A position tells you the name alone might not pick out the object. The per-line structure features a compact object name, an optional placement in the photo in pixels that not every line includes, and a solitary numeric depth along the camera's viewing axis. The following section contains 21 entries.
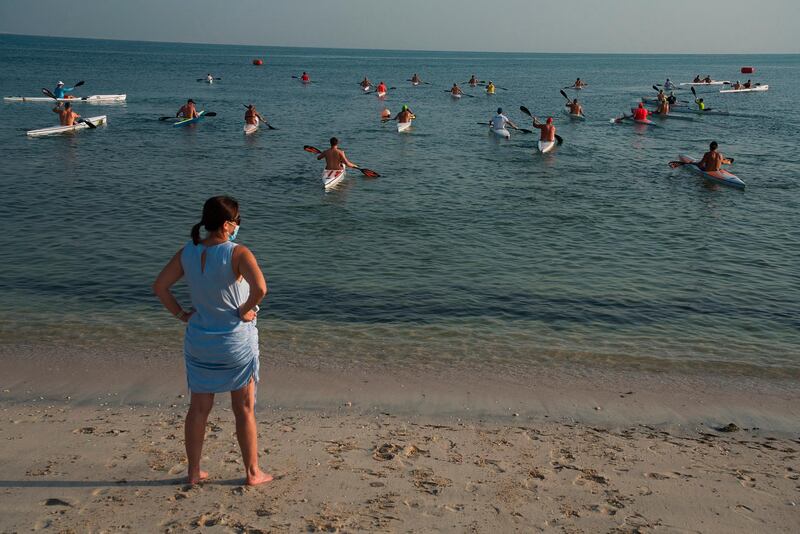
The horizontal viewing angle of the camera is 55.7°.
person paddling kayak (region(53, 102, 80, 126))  31.88
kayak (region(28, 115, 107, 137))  30.70
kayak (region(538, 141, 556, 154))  29.12
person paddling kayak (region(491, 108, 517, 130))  32.94
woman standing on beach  5.20
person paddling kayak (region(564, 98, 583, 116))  41.53
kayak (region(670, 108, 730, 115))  45.34
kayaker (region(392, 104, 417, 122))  34.34
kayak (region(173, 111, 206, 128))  34.70
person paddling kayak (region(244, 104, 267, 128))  33.72
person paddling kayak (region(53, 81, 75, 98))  43.34
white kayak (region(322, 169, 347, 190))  21.83
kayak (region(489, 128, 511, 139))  32.69
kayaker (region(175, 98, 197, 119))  35.25
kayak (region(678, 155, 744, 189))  23.00
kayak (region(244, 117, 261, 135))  33.06
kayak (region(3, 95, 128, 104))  42.44
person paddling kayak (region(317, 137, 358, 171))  22.39
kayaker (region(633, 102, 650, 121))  38.20
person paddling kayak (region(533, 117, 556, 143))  29.42
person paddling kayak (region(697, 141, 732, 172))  23.70
